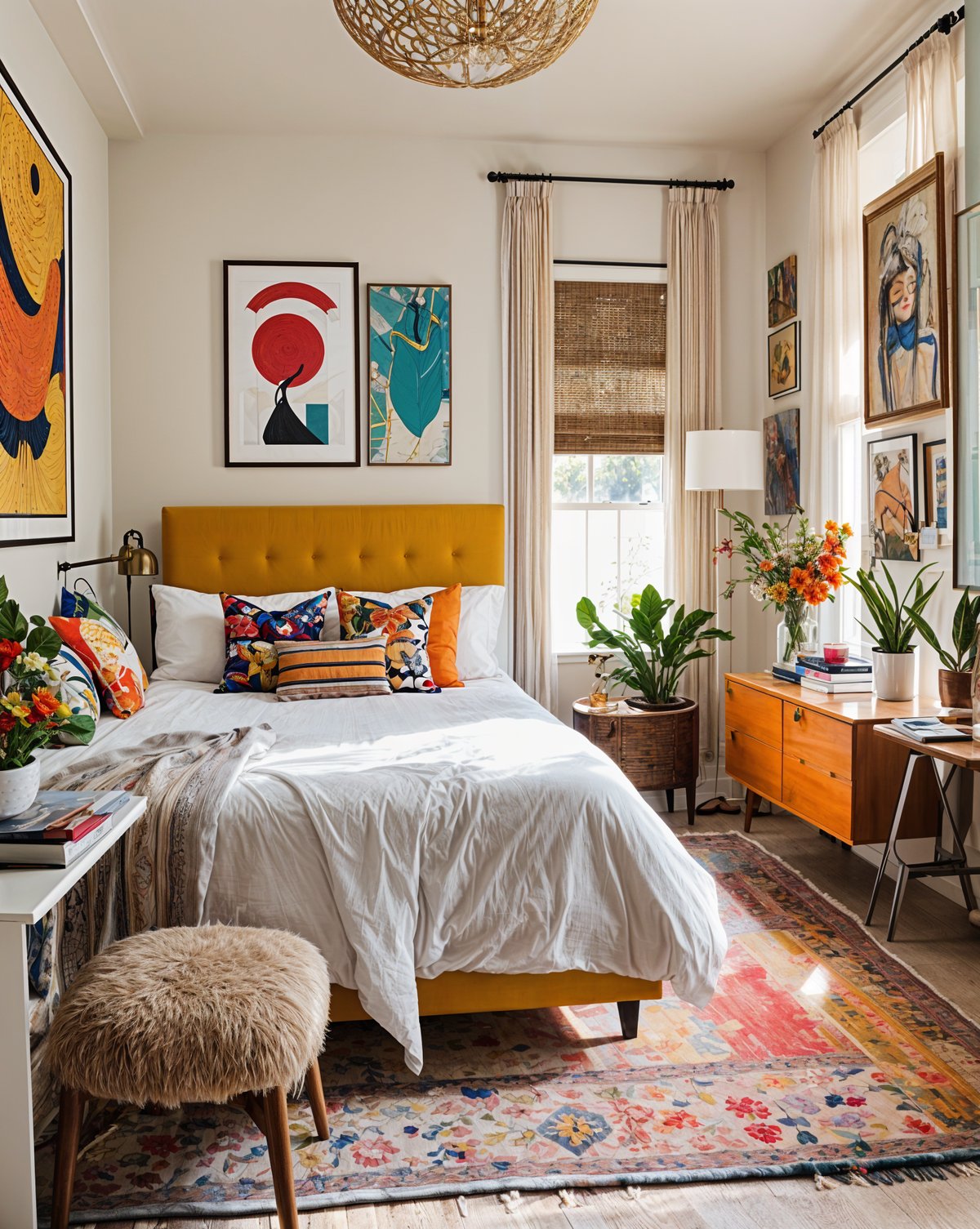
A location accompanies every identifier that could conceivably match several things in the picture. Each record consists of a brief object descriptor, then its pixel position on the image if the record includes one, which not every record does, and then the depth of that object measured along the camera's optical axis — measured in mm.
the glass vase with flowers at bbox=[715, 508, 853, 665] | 3652
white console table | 1539
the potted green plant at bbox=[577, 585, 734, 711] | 4375
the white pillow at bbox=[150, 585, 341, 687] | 3980
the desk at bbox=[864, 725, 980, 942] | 2758
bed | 2146
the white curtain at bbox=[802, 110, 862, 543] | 3834
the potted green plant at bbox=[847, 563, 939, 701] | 3338
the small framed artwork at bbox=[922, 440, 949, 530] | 3295
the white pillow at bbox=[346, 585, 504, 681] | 4164
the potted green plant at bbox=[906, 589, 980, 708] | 3053
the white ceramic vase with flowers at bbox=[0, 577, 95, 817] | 1756
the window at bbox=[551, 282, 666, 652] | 4648
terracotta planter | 3107
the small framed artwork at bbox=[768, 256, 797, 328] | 4391
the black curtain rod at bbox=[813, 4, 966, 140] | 3119
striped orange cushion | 3580
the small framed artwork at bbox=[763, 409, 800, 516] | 4320
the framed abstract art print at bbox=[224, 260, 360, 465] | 4414
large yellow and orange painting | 2941
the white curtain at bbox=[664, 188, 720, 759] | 4648
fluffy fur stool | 1590
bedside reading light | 3705
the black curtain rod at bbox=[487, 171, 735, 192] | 4488
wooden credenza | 3148
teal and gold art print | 4492
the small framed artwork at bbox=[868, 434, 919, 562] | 3459
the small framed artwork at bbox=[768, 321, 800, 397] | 4348
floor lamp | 4289
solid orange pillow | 3992
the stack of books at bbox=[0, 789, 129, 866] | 1666
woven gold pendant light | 2293
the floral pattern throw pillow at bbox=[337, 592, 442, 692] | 3764
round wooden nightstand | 4176
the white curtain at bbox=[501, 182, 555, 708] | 4531
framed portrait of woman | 3207
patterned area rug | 1906
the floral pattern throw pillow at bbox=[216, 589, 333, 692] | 3773
